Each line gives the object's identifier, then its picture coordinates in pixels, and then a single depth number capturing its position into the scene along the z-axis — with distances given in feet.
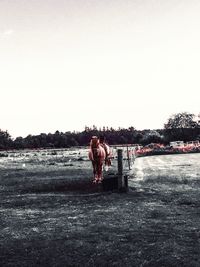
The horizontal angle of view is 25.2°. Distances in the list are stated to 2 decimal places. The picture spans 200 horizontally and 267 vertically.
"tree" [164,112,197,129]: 478.18
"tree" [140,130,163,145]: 311.27
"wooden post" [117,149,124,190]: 53.13
